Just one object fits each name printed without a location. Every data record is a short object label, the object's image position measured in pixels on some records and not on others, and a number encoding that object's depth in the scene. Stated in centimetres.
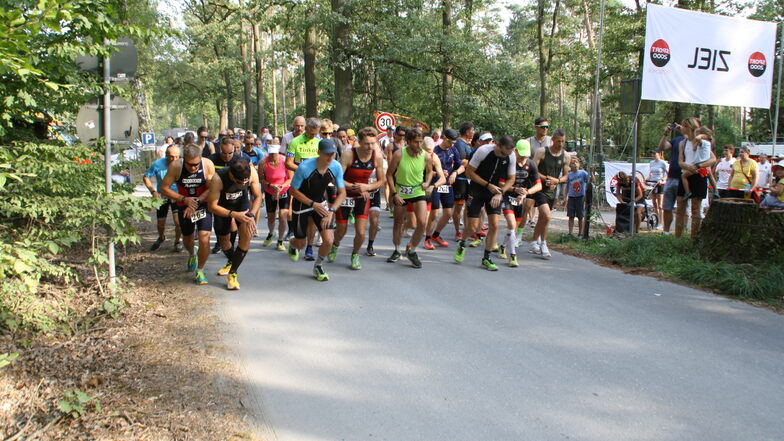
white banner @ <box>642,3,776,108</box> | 990
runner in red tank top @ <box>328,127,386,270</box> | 820
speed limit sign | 2019
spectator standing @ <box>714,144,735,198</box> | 1554
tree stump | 752
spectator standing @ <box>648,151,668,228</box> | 1428
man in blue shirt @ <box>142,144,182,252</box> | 889
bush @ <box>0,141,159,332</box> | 529
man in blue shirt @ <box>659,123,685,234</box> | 1007
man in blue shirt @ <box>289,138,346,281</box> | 753
